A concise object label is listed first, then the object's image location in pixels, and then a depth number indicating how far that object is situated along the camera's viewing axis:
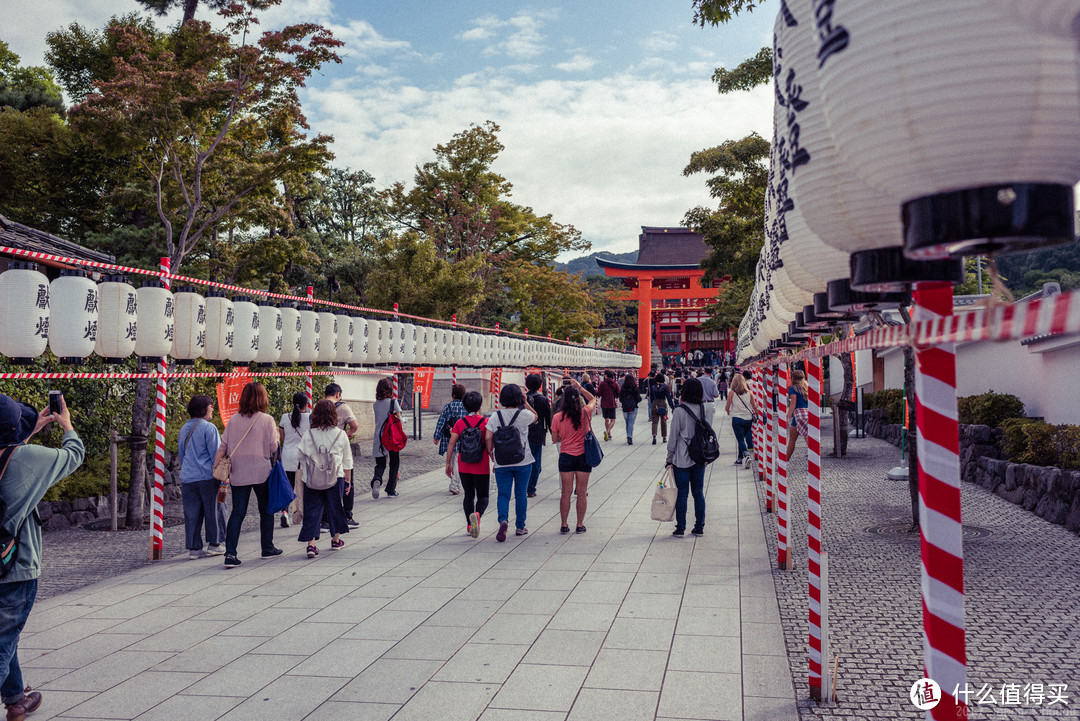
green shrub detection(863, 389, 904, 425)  17.38
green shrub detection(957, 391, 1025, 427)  10.80
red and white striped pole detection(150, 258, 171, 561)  7.28
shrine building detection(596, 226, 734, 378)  51.00
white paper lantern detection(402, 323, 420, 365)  12.50
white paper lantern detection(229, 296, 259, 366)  8.00
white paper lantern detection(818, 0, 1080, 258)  1.42
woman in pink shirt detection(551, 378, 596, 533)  8.01
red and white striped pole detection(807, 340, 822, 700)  3.91
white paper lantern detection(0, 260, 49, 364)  5.58
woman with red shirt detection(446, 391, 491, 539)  7.82
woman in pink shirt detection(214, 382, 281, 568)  6.98
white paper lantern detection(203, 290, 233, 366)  7.67
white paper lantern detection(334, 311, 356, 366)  10.25
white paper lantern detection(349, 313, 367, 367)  10.66
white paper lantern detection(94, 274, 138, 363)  6.41
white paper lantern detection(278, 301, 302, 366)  8.83
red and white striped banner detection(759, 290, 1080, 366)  1.31
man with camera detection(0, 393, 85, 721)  3.72
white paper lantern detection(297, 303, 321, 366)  9.23
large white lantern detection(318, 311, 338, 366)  9.67
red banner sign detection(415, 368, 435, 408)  16.21
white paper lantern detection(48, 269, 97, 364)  5.93
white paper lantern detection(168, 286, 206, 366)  7.29
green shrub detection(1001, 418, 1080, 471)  7.96
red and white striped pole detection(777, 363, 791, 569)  6.40
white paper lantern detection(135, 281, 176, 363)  6.77
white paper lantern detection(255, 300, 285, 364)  8.36
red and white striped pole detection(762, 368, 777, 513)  9.27
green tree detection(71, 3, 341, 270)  9.59
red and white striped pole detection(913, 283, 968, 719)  2.11
